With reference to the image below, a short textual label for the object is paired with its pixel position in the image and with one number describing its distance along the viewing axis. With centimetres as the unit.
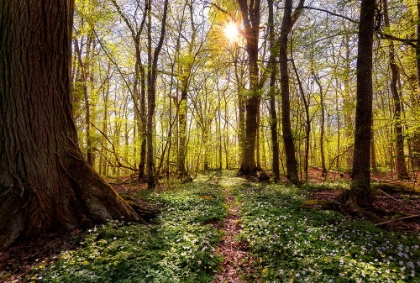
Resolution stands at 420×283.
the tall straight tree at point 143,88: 925
